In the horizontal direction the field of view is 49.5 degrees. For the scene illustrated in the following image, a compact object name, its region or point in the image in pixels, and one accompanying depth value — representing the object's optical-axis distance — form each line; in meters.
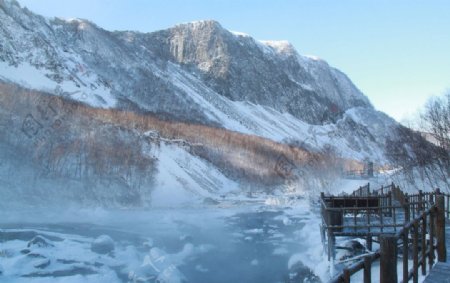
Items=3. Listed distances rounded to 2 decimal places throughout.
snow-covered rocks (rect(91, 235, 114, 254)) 18.92
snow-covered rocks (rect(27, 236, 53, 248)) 17.67
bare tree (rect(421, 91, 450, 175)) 35.25
